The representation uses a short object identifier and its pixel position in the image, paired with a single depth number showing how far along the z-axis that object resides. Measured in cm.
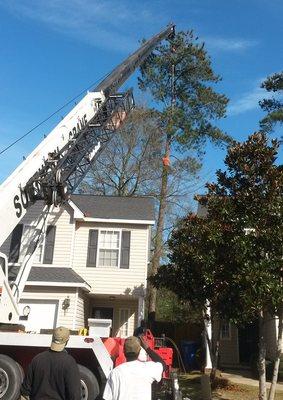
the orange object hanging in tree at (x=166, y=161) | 2551
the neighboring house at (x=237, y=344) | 2036
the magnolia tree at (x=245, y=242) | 904
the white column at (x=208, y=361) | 1476
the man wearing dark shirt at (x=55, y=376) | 416
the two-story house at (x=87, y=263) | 1712
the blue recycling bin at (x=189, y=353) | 1738
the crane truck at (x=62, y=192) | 822
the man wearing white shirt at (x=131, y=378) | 393
